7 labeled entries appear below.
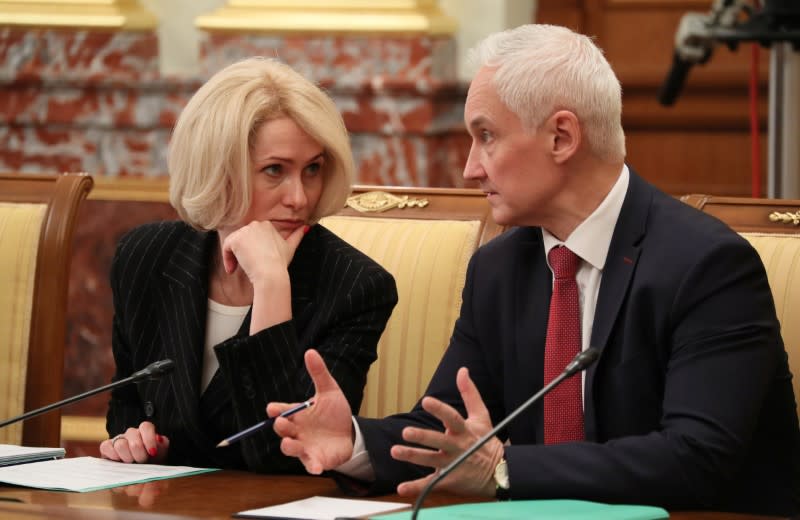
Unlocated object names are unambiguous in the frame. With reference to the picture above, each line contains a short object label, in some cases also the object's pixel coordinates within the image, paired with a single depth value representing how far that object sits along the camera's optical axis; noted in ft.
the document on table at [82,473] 18.99
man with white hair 18.62
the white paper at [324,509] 18.40
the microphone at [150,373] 19.26
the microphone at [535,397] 18.12
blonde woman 19.94
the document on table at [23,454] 19.49
